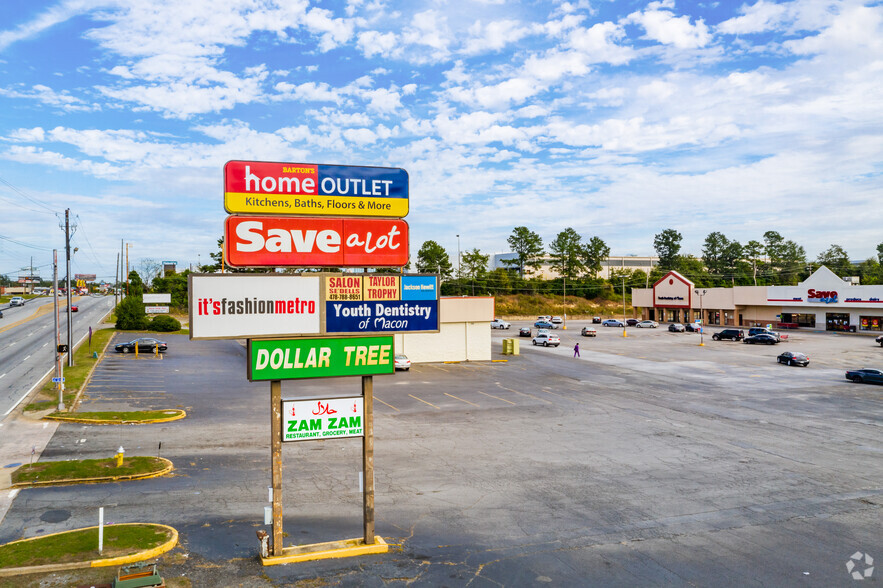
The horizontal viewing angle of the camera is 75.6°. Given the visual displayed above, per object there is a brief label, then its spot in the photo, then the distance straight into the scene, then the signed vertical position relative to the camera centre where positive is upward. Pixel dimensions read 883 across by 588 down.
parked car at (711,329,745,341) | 72.94 -6.28
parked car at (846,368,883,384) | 39.94 -6.40
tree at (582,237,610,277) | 153.12 +8.59
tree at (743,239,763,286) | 163.38 +10.93
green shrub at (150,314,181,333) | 67.38 -4.19
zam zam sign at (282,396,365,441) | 13.11 -3.06
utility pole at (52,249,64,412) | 29.30 -4.26
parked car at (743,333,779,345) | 67.81 -6.32
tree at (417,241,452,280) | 123.00 +6.71
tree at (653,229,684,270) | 163.88 +11.37
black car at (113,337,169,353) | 51.19 -5.10
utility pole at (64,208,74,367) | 37.78 +3.49
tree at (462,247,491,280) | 140.38 +6.01
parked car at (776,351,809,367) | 49.28 -6.34
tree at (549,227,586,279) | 150.12 +8.85
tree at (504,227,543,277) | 149.62 +11.00
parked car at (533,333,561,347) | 67.62 -6.34
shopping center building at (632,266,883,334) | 82.31 -2.92
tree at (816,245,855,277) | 167.69 +8.10
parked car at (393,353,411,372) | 44.33 -5.89
